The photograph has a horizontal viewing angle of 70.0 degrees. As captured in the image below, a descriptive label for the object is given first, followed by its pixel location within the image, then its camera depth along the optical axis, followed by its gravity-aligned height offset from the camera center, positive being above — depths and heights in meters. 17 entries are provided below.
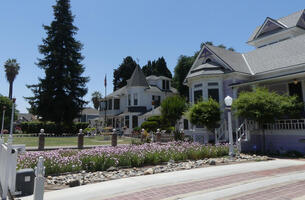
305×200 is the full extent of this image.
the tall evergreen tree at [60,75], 35.97 +8.73
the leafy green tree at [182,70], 39.84 +10.19
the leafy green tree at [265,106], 12.83 +1.10
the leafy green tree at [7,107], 45.56 +3.87
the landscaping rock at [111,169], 8.33 -1.67
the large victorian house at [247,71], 15.49 +4.30
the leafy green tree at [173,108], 23.72 +1.82
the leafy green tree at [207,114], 15.78 +0.79
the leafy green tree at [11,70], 58.12 +14.73
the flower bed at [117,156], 7.93 -1.32
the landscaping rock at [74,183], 5.98 -1.58
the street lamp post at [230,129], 10.91 -0.22
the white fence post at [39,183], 3.80 -1.02
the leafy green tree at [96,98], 75.62 +9.37
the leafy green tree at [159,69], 68.94 +18.03
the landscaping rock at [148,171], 7.54 -1.62
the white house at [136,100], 34.72 +4.28
